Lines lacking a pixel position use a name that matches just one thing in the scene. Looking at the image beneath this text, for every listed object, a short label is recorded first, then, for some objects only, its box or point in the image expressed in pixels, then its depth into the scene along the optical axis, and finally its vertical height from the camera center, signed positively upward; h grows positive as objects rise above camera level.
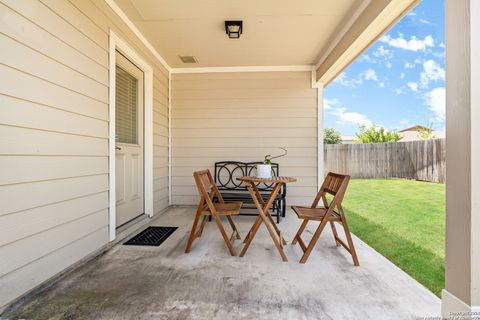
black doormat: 2.39 -0.86
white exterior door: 2.66 +0.24
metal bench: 3.73 -0.26
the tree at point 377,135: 8.05 +0.84
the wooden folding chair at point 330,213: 1.91 -0.49
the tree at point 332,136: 15.00 +1.56
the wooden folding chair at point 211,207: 2.06 -0.48
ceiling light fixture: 2.61 +1.50
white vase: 2.30 -0.12
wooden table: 2.02 -0.41
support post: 1.14 -0.01
